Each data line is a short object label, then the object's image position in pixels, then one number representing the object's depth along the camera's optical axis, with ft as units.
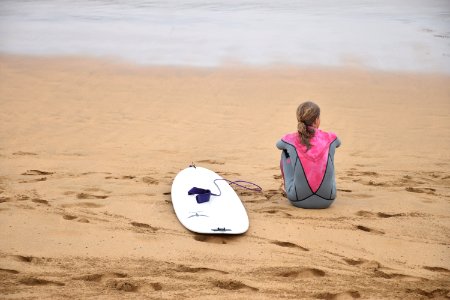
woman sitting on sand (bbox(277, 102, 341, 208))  32.89
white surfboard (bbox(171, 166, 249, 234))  30.91
